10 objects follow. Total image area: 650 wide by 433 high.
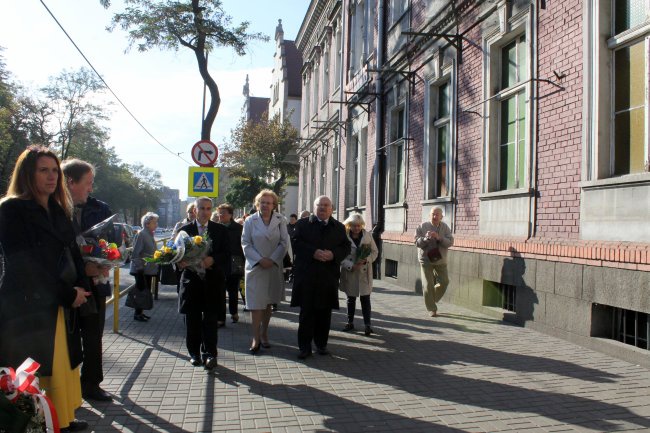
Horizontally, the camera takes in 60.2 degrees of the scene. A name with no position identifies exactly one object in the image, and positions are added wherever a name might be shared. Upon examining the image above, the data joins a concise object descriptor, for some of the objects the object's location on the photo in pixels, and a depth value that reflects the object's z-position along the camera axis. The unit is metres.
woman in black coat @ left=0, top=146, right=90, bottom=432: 3.52
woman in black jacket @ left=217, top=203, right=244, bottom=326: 9.01
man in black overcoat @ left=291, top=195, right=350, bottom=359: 6.62
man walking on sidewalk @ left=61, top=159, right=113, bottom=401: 4.65
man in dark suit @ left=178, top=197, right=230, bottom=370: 6.05
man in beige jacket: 9.10
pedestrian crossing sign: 12.51
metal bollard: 7.89
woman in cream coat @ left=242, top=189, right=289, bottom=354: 6.76
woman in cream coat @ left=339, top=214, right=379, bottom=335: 7.96
